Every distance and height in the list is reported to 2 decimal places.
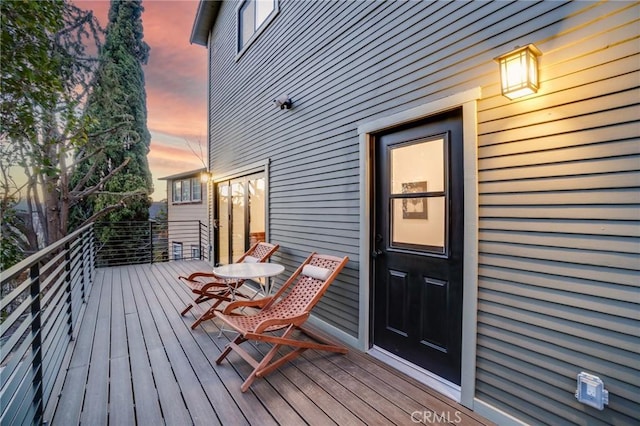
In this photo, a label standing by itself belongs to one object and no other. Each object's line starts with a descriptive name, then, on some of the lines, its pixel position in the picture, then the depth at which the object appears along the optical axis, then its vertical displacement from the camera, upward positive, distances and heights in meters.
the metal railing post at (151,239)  7.18 -0.67
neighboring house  11.40 +0.27
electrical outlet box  1.52 -0.93
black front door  2.27 -0.26
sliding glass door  5.22 -0.05
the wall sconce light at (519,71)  1.70 +0.82
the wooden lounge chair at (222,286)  3.65 -0.96
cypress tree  10.50 +3.36
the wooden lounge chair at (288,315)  2.40 -0.96
